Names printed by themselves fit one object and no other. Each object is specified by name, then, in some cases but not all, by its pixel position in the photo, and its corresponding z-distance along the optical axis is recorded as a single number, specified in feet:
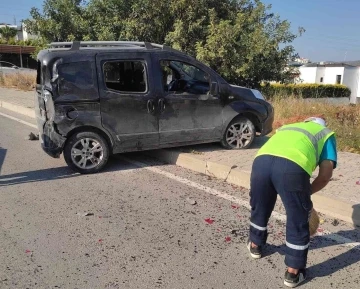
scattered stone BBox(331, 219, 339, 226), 14.12
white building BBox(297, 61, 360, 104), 171.53
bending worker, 9.60
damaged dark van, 18.44
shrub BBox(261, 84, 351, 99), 107.41
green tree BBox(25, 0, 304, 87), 40.78
